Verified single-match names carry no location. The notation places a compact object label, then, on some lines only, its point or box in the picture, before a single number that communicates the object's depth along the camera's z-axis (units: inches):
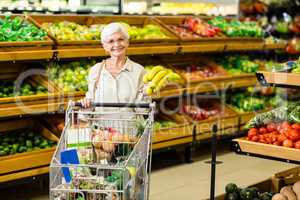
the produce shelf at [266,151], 156.0
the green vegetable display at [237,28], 309.9
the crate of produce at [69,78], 222.7
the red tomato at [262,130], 170.2
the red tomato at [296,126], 165.9
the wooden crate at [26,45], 200.8
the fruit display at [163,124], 259.9
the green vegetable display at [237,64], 318.7
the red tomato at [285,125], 167.2
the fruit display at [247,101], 315.9
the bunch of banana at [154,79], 167.2
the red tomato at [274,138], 163.5
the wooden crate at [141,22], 254.2
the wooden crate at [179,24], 277.1
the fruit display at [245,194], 183.9
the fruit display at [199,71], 286.4
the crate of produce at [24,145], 199.3
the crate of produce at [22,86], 207.8
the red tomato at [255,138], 167.0
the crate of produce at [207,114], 280.5
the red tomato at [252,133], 169.3
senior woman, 173.8
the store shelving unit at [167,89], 203.4
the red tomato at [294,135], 160.6
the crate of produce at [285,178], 197.5
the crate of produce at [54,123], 226.1
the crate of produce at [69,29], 224.2
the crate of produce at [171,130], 254.4
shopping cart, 126.7
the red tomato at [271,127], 170.5
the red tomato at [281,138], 161.6
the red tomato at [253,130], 171.0
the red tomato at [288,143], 158.9
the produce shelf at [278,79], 161.6
